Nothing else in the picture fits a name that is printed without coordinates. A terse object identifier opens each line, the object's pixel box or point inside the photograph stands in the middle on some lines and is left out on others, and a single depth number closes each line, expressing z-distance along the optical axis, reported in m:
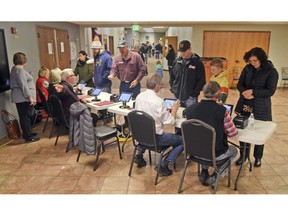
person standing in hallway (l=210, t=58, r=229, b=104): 2.95
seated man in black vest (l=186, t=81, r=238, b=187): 2.17
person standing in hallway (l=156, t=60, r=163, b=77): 10.32
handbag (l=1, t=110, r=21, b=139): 3.97
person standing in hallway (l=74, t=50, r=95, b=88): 4.95
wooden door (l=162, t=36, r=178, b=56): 11.53
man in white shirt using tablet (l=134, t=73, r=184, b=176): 2.58
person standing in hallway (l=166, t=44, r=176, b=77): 9.59
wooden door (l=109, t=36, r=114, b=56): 12.21
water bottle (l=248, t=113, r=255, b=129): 2.52
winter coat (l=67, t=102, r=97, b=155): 2.83
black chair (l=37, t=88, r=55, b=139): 4.00
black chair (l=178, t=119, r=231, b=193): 2.14
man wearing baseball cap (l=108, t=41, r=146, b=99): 4.05
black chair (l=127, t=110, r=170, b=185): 2.49
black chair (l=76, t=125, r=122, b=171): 3.03
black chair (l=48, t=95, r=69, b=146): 3.36
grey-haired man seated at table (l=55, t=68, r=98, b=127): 3.24
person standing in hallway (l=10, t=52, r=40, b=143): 3.65
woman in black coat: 2.68
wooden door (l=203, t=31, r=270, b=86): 8.34
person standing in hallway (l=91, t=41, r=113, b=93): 4.59
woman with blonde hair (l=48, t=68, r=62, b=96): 3.75
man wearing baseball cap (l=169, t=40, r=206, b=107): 3.25
